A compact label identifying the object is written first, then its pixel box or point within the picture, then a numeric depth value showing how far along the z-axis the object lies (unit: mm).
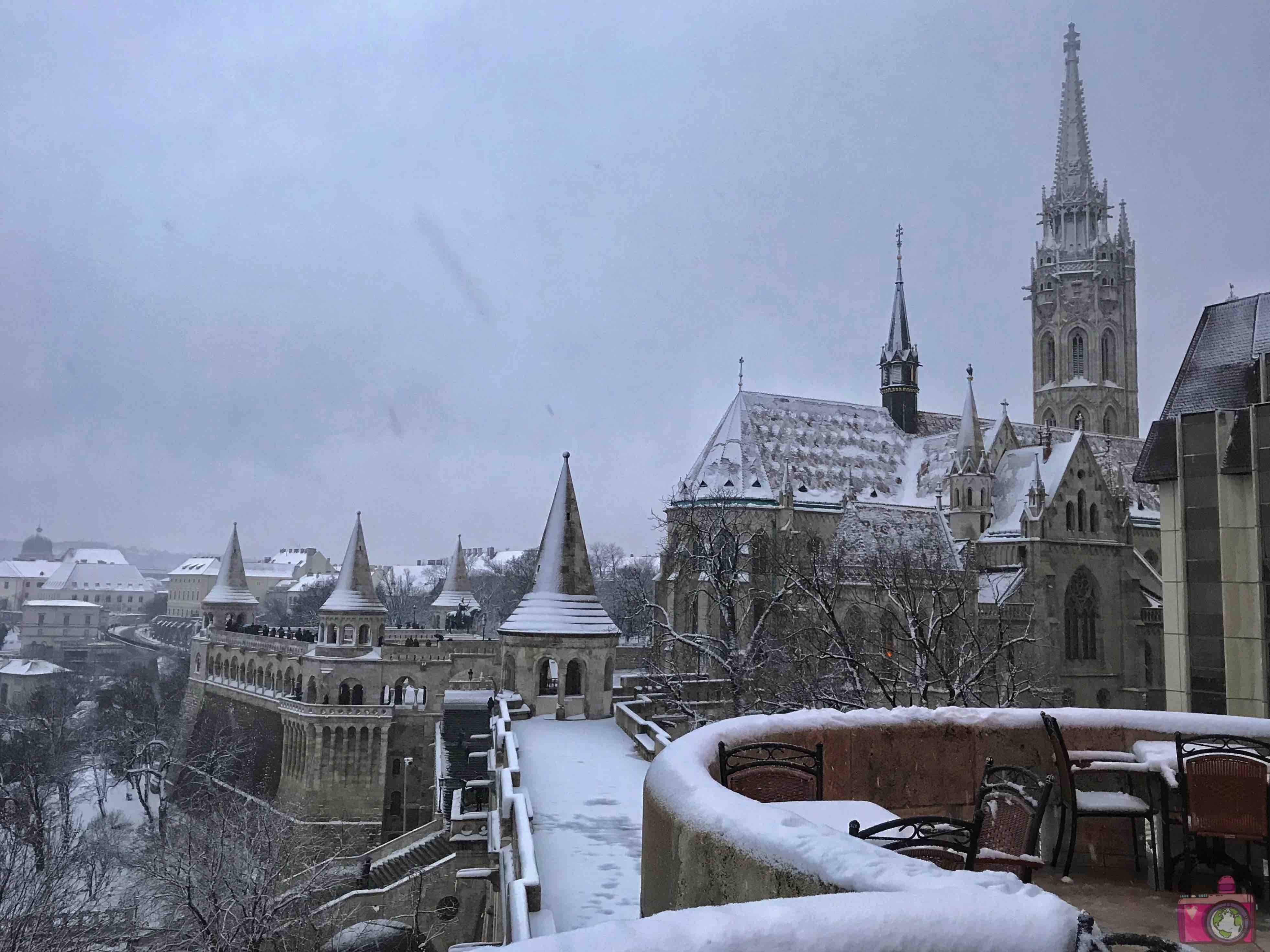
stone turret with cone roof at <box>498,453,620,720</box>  26203
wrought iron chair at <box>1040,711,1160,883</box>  5344
